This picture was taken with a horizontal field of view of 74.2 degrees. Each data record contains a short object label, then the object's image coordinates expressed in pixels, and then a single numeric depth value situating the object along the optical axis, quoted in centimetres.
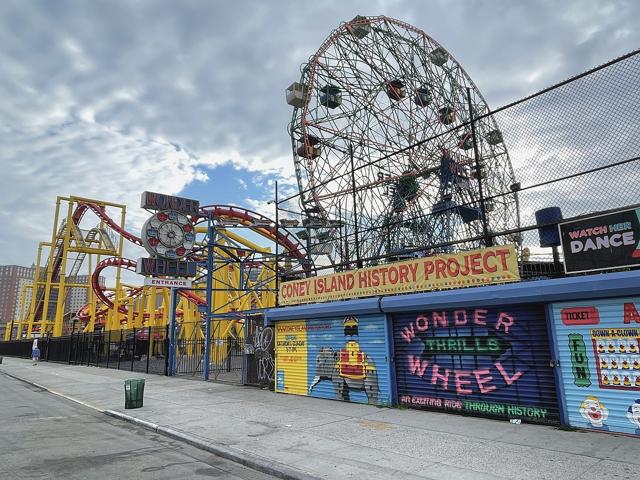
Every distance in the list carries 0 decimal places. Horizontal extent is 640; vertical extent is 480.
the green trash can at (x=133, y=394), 1202
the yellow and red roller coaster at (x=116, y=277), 3266
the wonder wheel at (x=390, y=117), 2797
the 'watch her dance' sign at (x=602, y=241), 763
